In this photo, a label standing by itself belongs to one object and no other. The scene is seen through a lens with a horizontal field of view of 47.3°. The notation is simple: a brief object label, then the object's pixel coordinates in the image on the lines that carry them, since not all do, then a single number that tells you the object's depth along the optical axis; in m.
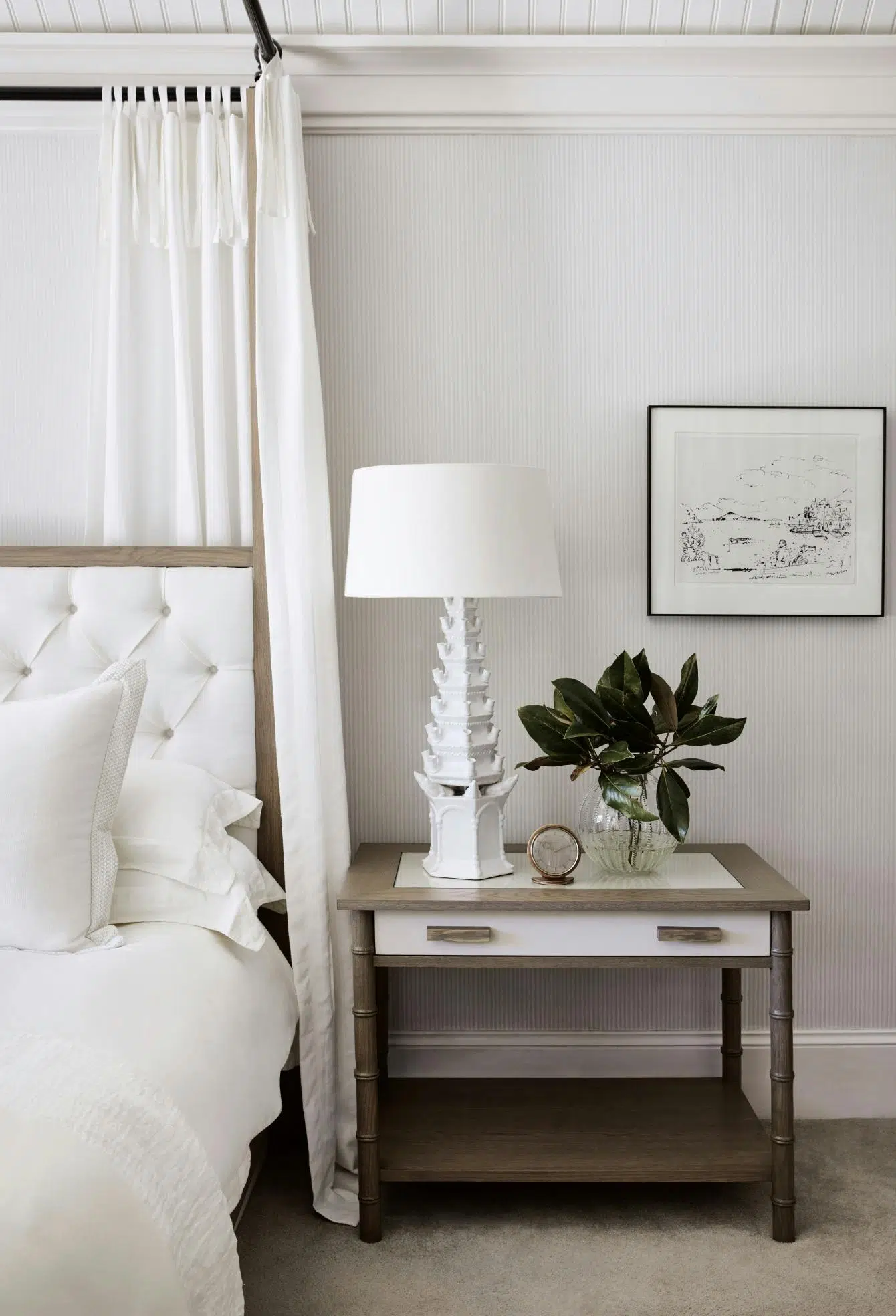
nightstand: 1.96
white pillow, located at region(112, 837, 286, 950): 1.86
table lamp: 1.95
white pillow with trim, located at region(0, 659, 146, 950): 1.70
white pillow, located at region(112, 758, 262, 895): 1.91
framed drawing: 2.41
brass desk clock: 2.05
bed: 1.10
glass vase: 2.10
